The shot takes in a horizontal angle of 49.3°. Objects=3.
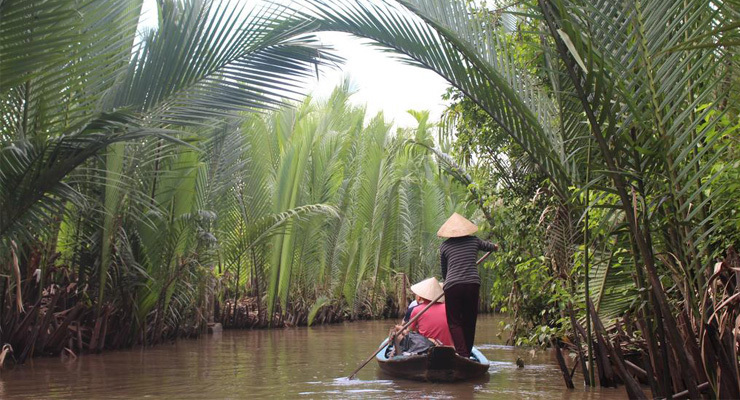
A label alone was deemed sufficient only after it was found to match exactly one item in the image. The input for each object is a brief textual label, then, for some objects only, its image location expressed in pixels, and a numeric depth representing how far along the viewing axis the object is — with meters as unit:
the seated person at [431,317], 8.55
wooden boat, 7.56
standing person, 8.24
